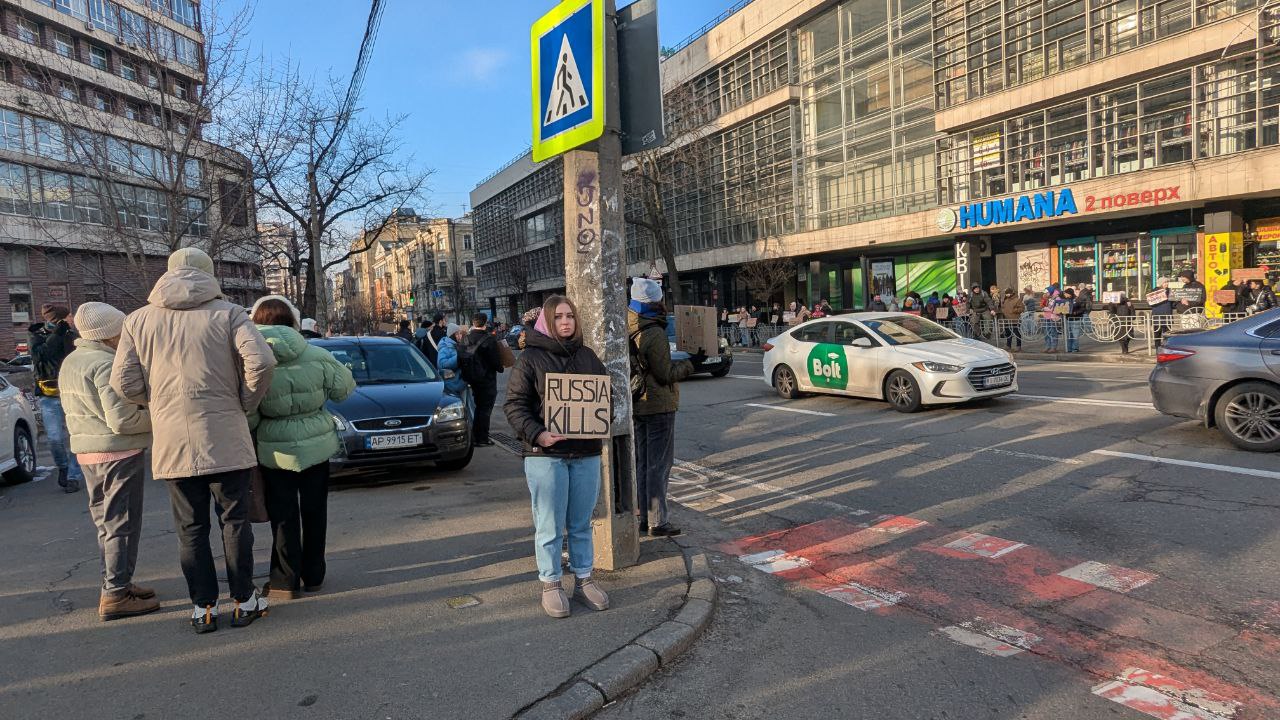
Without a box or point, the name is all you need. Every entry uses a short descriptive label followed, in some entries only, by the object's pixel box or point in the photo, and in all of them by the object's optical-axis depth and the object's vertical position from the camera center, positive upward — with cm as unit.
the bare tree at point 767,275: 3506 +153
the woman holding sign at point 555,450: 395 -68
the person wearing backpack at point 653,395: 538 -58
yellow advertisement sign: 2128 +75
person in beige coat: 378 -27
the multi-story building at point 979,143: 2092 +548
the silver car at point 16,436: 871 -101
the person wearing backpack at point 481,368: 1008 -58
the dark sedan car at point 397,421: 741 -94
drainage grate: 988 -166
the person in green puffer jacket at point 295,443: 418 -60
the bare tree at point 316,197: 1605 +388
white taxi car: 1048 -92
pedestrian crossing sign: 434 +146
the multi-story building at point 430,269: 8225 +779
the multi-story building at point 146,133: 1357 +400
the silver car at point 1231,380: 707 -95
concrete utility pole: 454 +26
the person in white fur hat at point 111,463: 418 -66
